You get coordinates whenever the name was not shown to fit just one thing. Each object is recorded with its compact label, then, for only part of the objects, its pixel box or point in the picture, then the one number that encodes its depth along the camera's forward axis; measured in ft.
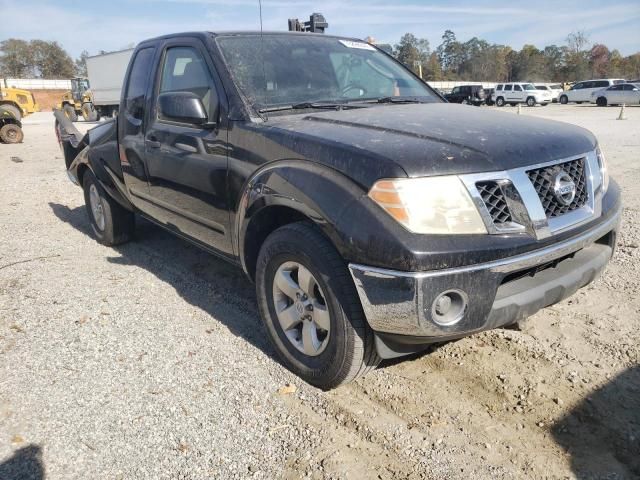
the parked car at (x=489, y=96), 130.81
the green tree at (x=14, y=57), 249.75
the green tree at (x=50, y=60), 256.52
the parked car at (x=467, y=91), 116.93
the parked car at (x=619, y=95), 106.63
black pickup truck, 7.04
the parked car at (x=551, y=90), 125.49
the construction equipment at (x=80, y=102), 102.63
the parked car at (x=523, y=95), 123.34
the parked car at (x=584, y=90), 119.24
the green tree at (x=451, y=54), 319.47
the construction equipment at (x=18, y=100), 61.72
